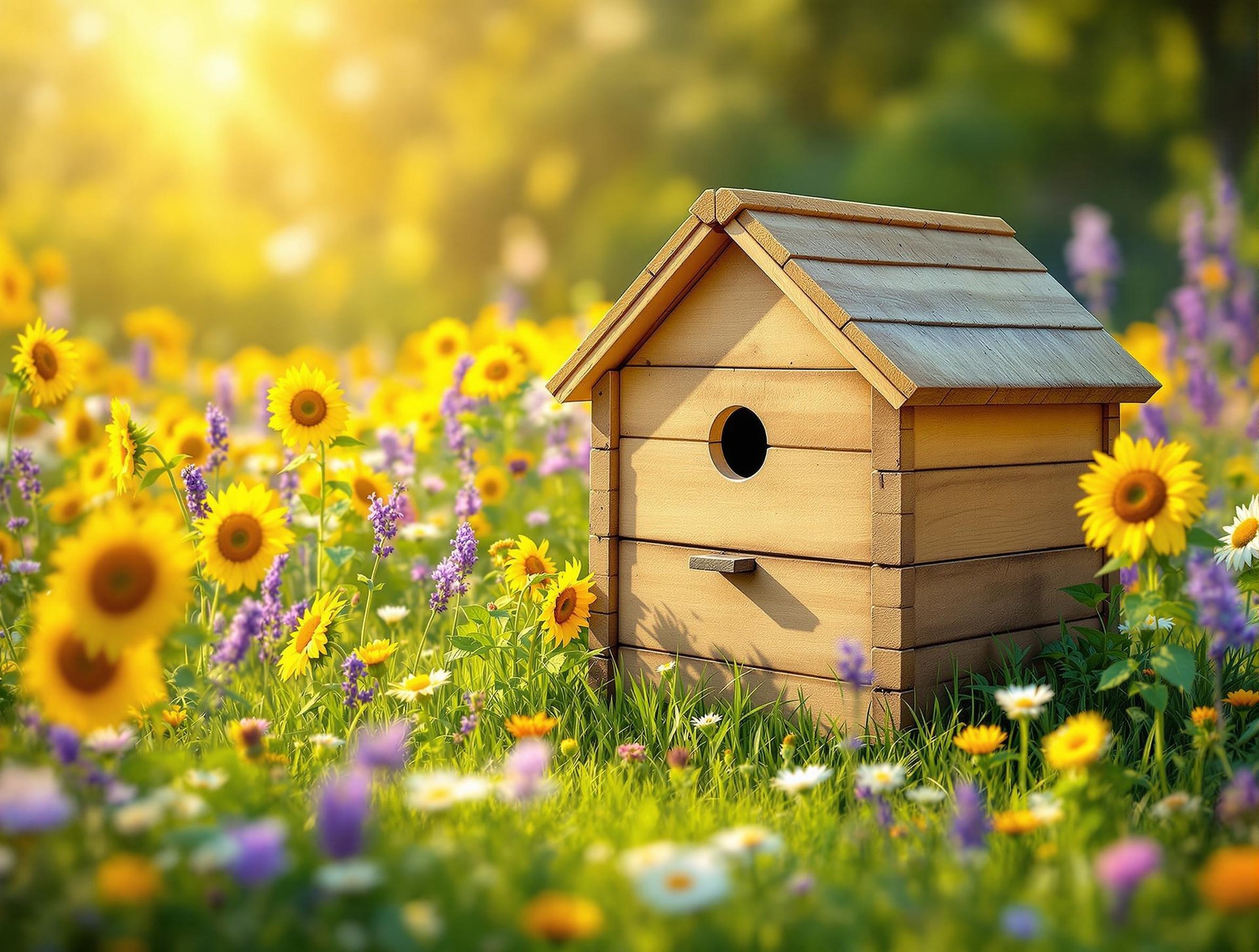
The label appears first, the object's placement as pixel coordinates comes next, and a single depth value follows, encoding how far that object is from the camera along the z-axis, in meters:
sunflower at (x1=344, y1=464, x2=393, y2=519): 3.84
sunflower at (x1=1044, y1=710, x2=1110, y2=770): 2.17
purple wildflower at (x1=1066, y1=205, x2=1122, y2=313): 6.42
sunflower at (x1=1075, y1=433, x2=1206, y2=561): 2.44
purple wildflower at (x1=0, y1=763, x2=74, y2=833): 1.60
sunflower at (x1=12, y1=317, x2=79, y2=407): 3.31
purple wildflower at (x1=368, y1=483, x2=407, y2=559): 3.30
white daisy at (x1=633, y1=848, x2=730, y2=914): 1.53
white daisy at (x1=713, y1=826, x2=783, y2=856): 1.86
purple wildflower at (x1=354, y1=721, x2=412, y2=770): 1.73
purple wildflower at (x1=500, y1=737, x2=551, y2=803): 1.81
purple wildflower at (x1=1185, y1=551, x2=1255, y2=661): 2.23
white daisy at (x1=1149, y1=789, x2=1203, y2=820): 2.31
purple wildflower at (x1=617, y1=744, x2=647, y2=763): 2.78
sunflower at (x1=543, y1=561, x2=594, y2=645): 3.27
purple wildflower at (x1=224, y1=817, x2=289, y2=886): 1.56
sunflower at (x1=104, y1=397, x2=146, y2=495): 3.14
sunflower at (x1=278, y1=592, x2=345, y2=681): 3.06
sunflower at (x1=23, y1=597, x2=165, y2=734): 2.02
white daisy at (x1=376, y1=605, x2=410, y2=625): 3.40
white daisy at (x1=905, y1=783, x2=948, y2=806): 2.37
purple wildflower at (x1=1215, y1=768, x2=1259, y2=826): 1.98
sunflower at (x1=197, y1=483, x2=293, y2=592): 2.97
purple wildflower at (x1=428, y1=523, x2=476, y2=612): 3.22
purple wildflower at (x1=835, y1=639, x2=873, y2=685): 2.38
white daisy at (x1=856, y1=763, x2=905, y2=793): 2.34
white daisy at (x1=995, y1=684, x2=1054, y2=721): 2.46
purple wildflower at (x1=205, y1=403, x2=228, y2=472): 3.57
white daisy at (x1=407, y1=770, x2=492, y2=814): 1.93
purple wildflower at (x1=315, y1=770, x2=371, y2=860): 1.61
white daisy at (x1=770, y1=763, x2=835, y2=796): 2.39
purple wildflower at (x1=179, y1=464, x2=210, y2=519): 3.29
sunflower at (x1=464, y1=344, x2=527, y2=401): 4.27
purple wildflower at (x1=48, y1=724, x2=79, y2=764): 1.99
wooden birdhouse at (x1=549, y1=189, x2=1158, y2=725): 2.95
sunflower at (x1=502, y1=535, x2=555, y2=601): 3.34
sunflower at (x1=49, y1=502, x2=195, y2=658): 2.03
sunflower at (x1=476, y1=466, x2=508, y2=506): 4.43
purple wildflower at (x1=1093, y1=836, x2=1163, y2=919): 1.59
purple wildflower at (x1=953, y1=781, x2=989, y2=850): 1.88
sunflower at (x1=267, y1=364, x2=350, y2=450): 3.39
